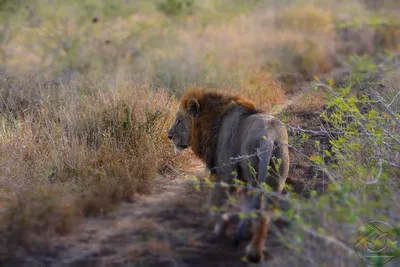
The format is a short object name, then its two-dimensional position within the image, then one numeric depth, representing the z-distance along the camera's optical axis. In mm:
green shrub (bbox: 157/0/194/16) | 36750
